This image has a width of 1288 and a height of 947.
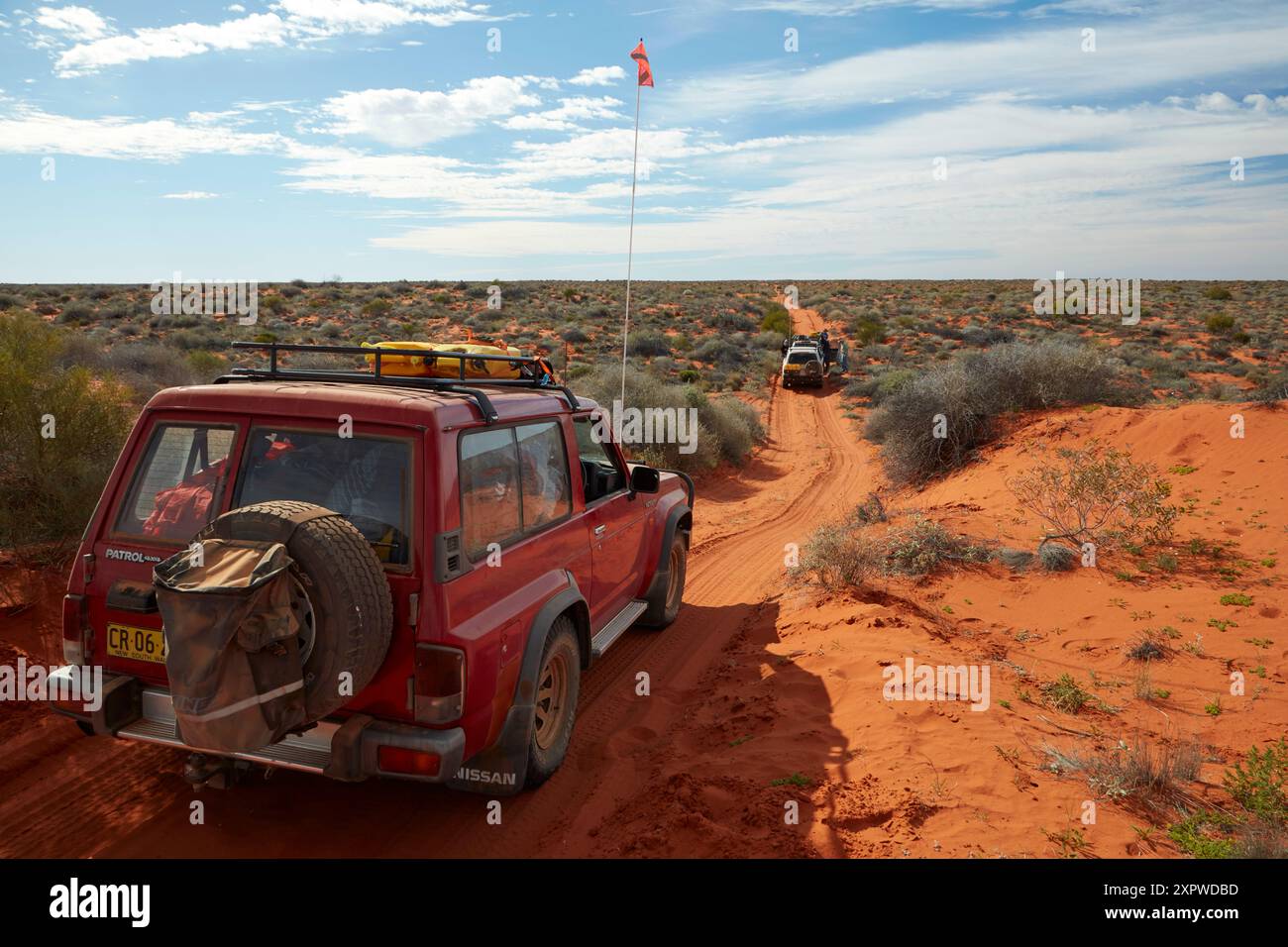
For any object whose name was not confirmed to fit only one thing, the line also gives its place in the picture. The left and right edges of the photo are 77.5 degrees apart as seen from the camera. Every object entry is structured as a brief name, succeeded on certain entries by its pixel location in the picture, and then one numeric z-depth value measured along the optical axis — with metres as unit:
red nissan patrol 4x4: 3.12
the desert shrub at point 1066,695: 5.40
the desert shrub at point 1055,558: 8.23
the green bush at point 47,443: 7.12
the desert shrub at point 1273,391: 12.84
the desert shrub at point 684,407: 14.85
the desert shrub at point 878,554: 7.72
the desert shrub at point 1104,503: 8.66
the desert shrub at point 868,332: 39.00
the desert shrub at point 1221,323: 36.53
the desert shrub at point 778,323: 40.69
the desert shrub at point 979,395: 14.12
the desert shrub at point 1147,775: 4.15
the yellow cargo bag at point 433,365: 4.99
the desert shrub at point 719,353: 31.31
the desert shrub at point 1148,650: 6.27
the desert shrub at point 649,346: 30.95
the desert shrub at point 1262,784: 3.99
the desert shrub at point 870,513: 10.66
